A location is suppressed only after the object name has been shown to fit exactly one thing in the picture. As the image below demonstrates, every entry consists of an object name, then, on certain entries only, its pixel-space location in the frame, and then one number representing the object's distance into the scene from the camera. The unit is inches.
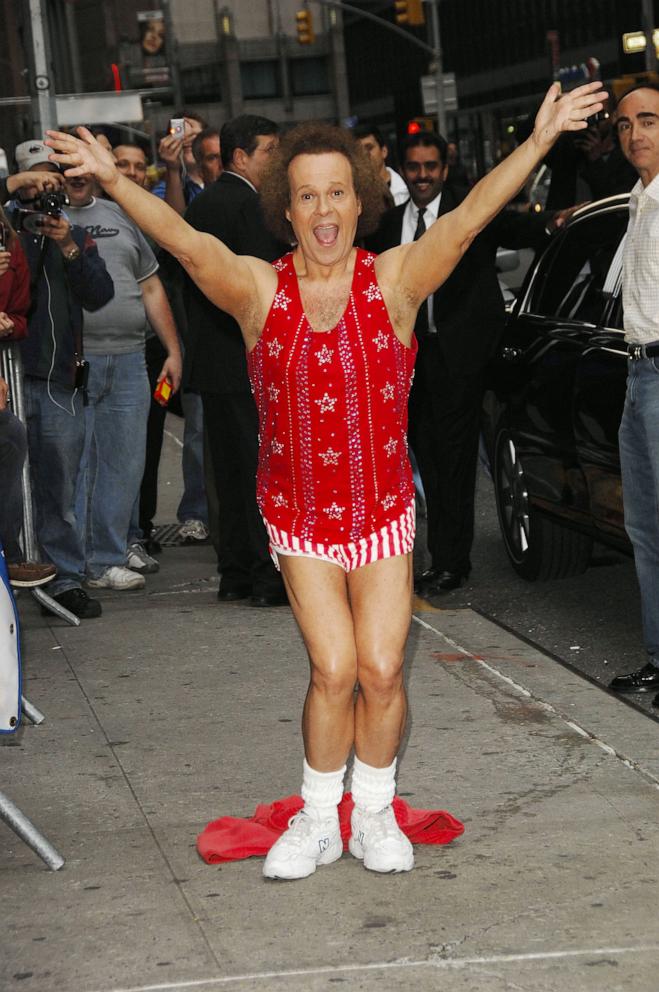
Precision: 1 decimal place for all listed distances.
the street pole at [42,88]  495.2
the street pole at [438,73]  1417.3
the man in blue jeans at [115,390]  330.6
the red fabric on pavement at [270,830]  179.5
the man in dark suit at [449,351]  321.1
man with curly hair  170.9
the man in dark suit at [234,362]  305.7
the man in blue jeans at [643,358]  239.5
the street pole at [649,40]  1106.1
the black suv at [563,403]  285.6
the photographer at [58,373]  302.2
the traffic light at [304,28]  1707.7
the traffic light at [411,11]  1409.9
